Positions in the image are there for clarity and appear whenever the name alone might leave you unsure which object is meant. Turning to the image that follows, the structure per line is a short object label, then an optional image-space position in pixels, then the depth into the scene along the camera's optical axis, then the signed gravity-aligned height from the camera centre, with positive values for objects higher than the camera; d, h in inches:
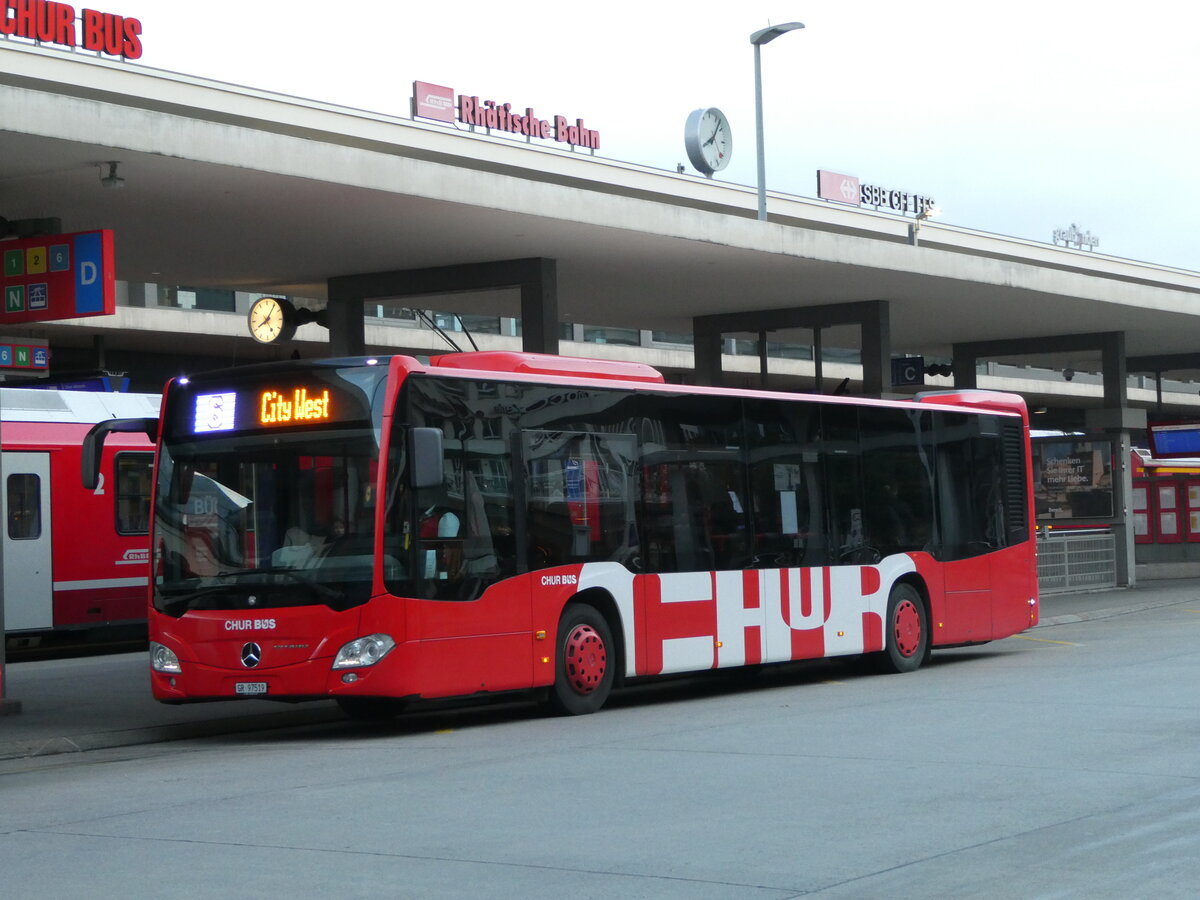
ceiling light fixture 609.6 +129.9
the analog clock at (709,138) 1517.0 +352.2
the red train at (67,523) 847.7 +0.0
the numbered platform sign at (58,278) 583.2 +90.0
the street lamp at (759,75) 1035.9 +285.1
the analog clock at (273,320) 903.7 +110.3
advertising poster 1293.1 +12.1
